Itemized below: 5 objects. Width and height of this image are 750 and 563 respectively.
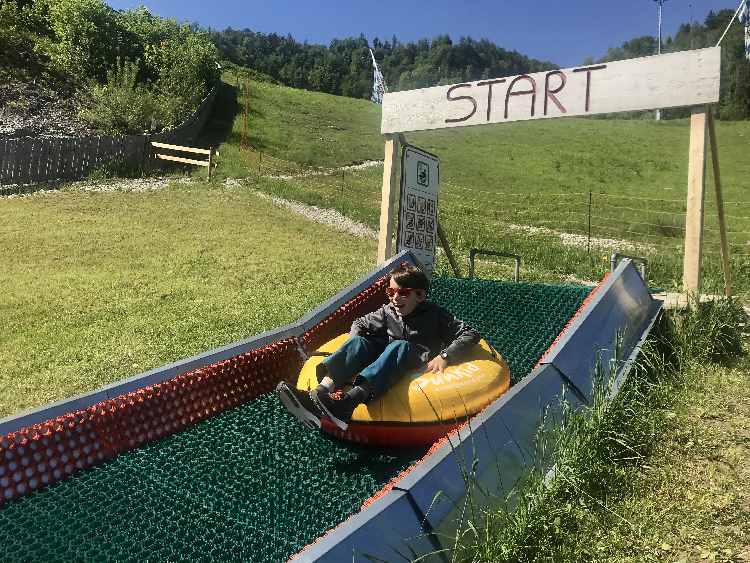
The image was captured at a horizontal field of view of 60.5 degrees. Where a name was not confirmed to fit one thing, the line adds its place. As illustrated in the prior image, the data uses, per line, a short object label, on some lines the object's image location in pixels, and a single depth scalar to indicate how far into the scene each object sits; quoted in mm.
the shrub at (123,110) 20578
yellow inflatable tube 3438
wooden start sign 4879
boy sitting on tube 3416
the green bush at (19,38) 23203
